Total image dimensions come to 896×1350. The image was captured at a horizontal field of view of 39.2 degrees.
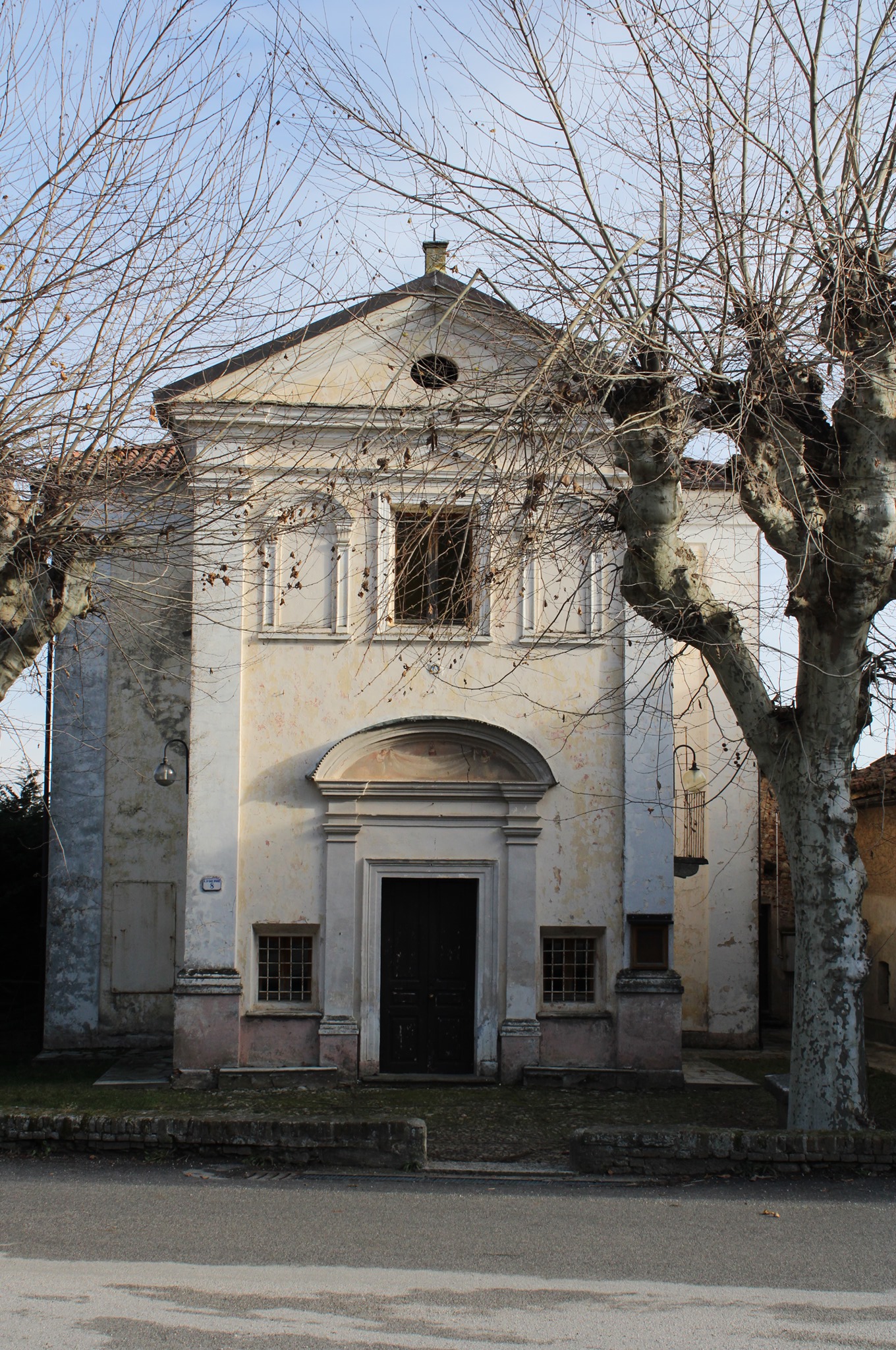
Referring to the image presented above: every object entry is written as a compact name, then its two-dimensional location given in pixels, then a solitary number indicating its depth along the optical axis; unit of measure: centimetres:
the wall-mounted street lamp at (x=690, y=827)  1724
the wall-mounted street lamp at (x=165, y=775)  1427
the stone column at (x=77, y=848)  1662
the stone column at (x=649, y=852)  1400
